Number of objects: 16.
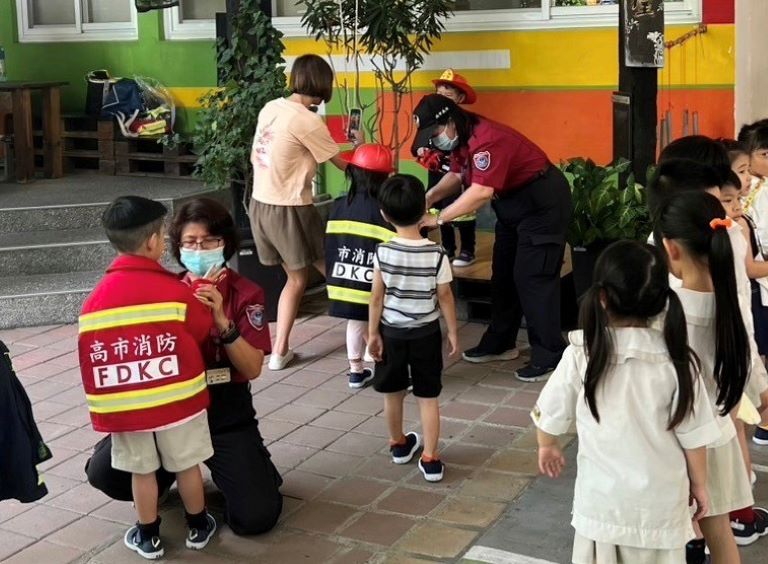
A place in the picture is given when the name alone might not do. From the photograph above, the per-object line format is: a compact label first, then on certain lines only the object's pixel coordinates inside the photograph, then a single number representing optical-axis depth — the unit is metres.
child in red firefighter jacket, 4.00
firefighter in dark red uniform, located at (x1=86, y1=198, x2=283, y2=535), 4.36
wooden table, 10.01
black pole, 7.08
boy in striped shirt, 4.84
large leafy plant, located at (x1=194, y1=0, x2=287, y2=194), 7.29
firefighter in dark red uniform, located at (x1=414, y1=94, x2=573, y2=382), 5.85
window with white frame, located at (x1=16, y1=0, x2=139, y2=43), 11.07
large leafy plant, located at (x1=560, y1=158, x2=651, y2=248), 6.71
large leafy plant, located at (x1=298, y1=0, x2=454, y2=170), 8.41
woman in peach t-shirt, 6.42
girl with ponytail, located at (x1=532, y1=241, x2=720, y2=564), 3.13
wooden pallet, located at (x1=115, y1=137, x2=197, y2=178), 10.16
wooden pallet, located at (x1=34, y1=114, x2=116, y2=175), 10.50
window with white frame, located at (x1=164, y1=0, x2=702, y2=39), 8.12
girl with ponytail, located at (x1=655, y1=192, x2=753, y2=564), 3.42
